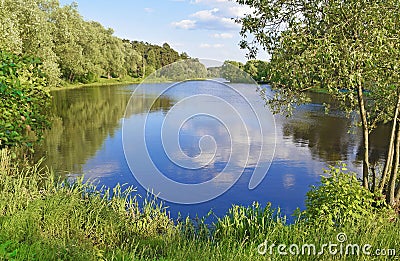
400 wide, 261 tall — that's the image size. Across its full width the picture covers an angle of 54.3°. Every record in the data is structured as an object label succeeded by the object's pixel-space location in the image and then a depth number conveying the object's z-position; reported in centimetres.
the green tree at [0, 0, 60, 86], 2692
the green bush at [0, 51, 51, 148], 575
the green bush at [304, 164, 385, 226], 572
